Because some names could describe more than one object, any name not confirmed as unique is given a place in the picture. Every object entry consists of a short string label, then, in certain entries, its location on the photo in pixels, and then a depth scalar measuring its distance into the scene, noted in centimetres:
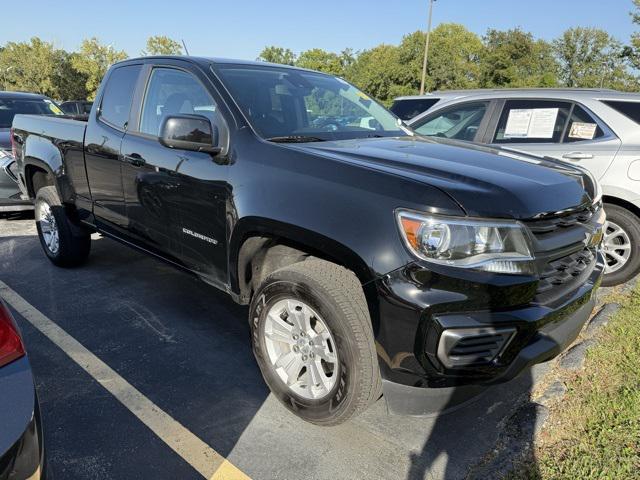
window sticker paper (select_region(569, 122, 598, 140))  459
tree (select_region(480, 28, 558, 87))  4809
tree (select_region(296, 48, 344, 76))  6806
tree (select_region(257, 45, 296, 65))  7538
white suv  438
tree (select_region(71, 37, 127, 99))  4969
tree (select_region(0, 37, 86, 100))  5156
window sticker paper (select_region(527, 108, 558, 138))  482
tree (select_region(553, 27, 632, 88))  5063
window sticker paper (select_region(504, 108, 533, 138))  495
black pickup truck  204
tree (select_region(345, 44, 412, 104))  5646
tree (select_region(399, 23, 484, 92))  5501
